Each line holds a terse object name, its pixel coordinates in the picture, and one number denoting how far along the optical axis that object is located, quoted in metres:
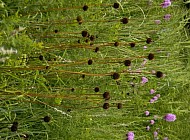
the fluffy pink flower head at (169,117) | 2.25
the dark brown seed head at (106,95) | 1.43
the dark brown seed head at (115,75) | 1.39
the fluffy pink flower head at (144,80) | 2.13
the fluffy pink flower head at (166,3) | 2.05
